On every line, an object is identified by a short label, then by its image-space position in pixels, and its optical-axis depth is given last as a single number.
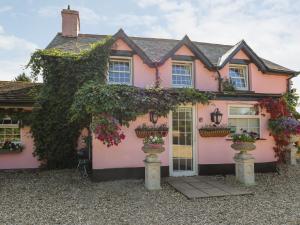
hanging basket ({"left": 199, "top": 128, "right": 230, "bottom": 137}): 9.08
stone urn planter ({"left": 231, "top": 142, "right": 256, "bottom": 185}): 8.15
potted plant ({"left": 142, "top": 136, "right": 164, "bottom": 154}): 7.55
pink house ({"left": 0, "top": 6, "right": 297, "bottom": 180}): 8.70
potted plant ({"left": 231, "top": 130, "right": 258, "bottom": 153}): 8.24
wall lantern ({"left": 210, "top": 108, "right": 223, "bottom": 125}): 9.24
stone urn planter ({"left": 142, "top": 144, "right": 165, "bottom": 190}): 7.49
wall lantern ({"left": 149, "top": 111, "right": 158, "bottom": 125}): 8.53
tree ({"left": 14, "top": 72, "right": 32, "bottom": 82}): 21.81
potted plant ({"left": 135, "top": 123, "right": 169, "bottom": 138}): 8.52
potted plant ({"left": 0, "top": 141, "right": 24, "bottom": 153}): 10.46
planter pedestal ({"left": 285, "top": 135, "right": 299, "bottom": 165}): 12.14
